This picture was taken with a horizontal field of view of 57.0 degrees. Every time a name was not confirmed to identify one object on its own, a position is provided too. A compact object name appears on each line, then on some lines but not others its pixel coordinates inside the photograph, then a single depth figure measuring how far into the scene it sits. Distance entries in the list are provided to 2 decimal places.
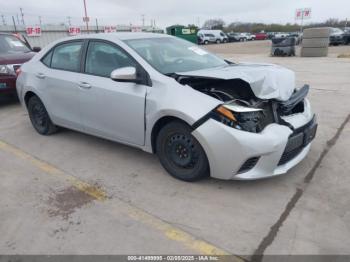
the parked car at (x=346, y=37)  28.13
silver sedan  3.12
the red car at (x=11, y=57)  7.06
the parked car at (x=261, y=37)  57.66
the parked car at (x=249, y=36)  53.62
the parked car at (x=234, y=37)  49.70
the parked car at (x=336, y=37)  27.75
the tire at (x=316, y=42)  17.38
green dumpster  33.16
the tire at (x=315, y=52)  17.51
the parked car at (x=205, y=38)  42.88
